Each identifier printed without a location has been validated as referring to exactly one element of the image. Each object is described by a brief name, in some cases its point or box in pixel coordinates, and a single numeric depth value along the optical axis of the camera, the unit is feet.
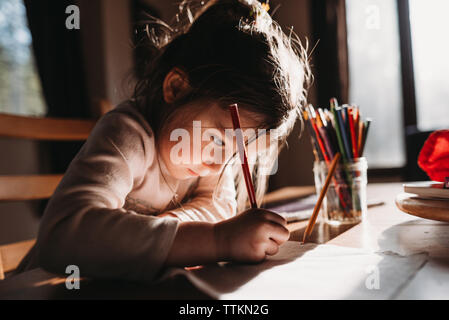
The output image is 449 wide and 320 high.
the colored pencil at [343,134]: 1.49
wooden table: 0.73
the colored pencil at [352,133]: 1.51
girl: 0.86
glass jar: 1.52
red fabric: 1.28
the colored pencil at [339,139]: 1.51
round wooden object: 1.12
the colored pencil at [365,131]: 1.59
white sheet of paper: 0.70
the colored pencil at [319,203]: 1.18
